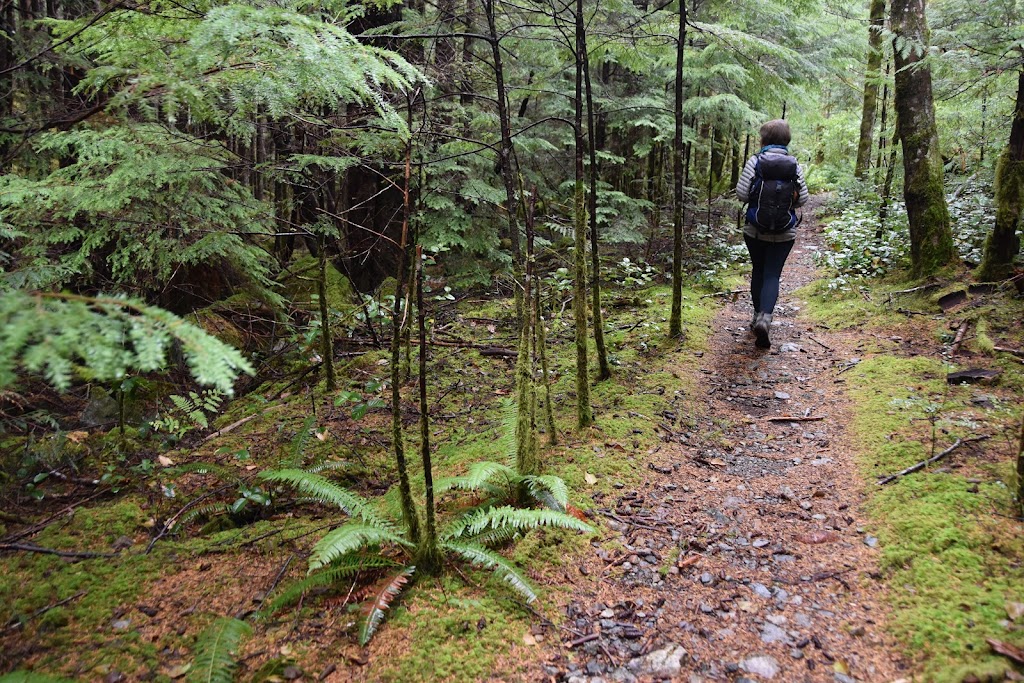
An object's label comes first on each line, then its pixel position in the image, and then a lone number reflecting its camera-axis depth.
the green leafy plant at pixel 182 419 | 4.51
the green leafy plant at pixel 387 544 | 2.92
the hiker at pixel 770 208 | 6.59
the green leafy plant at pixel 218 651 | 2.45
